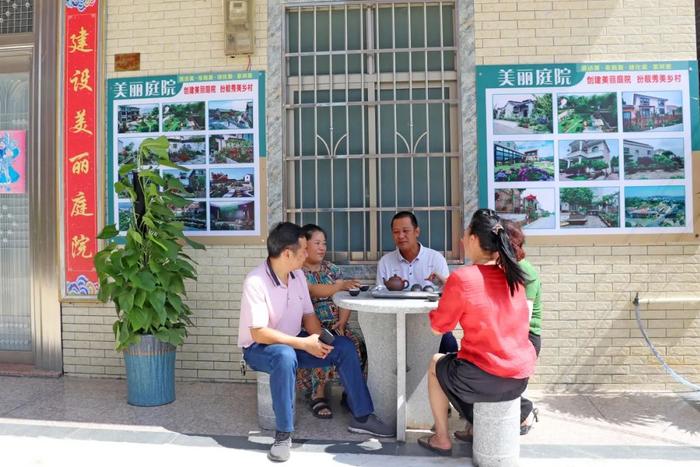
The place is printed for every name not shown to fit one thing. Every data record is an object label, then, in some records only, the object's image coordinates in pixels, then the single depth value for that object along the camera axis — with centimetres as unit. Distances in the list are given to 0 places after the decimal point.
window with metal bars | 477
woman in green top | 336
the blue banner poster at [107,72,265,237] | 477
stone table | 369
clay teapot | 374
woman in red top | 303
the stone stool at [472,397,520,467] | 314
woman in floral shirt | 415
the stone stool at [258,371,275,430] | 381
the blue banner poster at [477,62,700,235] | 449
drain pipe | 443
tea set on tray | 372
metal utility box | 470
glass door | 515
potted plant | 415
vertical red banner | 490
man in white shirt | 432
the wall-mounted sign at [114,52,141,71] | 490
